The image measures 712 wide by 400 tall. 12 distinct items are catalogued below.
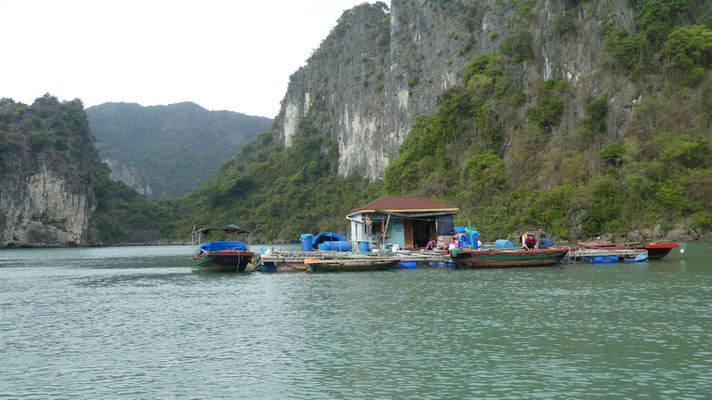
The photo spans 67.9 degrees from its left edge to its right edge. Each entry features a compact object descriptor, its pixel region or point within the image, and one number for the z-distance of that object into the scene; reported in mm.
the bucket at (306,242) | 41281
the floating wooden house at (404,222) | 38375
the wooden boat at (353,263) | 32250
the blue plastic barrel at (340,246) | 40062
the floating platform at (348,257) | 34188
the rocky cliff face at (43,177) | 103875
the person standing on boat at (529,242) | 33219
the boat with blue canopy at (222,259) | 35531
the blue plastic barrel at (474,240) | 35722
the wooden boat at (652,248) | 34125
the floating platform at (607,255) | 34500
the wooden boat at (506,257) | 31922
